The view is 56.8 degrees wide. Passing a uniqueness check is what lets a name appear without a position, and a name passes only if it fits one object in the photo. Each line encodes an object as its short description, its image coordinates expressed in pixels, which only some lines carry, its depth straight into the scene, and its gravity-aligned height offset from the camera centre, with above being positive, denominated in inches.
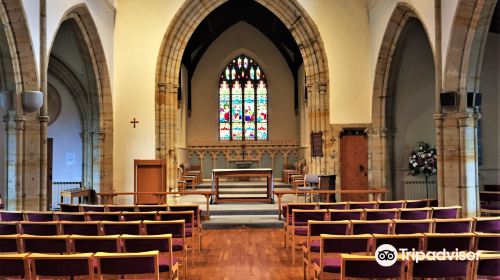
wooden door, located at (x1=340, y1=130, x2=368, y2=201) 479.2 -2.0
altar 439.5 -15.9
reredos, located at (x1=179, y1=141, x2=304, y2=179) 733.9 +5.5
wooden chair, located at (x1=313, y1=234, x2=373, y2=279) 155.8 -30.4
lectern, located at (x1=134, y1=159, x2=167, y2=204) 447.8 -16.0
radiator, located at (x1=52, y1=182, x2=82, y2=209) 517.7 -32.8
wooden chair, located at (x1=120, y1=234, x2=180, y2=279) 153.8 -29.0
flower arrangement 424.2 -2.9
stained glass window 772.0 +96.5
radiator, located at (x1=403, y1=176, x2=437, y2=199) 459.5 -29.0
